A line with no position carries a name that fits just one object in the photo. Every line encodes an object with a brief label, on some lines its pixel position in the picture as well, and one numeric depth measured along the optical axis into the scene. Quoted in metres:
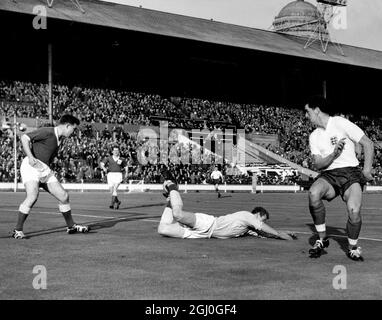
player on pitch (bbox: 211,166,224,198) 40.48
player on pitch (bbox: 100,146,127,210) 22.19
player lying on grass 10.62
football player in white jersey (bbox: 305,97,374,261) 8.44
